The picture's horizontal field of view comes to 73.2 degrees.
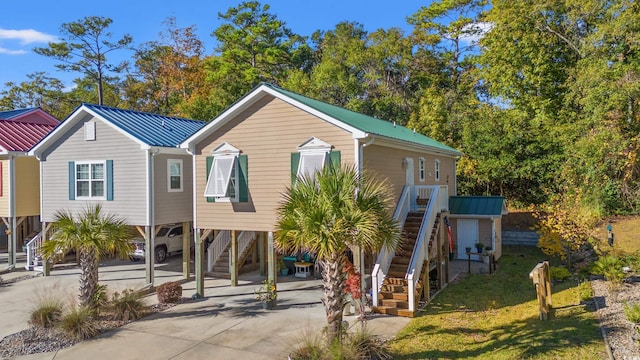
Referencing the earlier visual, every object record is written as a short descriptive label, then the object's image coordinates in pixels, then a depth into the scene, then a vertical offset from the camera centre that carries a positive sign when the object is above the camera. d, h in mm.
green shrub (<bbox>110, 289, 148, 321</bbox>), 11977 -3332
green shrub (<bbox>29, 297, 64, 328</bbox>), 11117 -3247
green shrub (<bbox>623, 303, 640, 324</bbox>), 8492 -2641
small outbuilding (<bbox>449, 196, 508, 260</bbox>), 19612 -1732
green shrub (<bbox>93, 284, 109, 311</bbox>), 11820 -3034
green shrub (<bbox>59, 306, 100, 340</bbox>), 10453 -3336
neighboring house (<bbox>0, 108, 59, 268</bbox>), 19406 +653
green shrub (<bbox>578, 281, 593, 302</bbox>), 11477 -3014
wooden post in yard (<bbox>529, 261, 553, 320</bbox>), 10312 -2535
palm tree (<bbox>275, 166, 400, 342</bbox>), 8172 -735
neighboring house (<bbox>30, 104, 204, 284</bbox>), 15812 +805
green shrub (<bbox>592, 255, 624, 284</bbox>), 11969 -2509
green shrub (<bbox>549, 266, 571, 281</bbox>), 14383 -3038
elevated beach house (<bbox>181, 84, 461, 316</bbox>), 12422 +587
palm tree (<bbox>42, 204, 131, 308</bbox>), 11547 -1431
